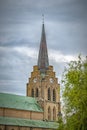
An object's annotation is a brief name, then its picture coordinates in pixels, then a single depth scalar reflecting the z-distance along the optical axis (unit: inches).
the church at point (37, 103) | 3875.5
